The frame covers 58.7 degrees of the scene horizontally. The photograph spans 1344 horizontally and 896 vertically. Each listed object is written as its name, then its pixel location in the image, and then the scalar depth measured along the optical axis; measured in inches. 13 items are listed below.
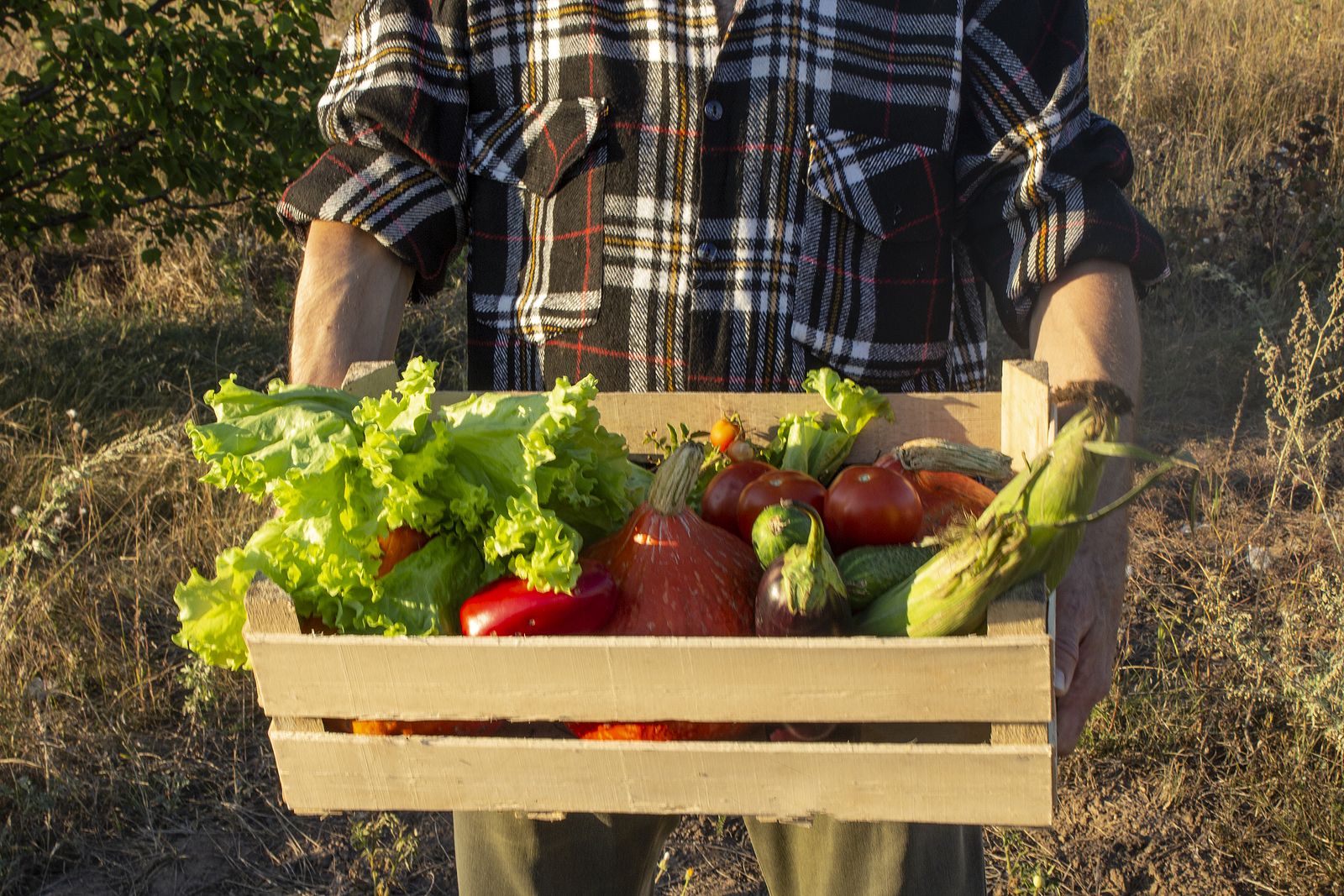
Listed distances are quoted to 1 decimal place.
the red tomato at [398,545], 57.3
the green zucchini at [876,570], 55.7
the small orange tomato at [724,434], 73.9
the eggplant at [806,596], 51.0
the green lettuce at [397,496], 54.5
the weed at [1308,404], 132.2
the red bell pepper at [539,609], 52.8
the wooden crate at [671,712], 50.3
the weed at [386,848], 124.6
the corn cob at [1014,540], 49.0
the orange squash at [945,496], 61.2
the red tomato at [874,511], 58.5
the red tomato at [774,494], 61.2
